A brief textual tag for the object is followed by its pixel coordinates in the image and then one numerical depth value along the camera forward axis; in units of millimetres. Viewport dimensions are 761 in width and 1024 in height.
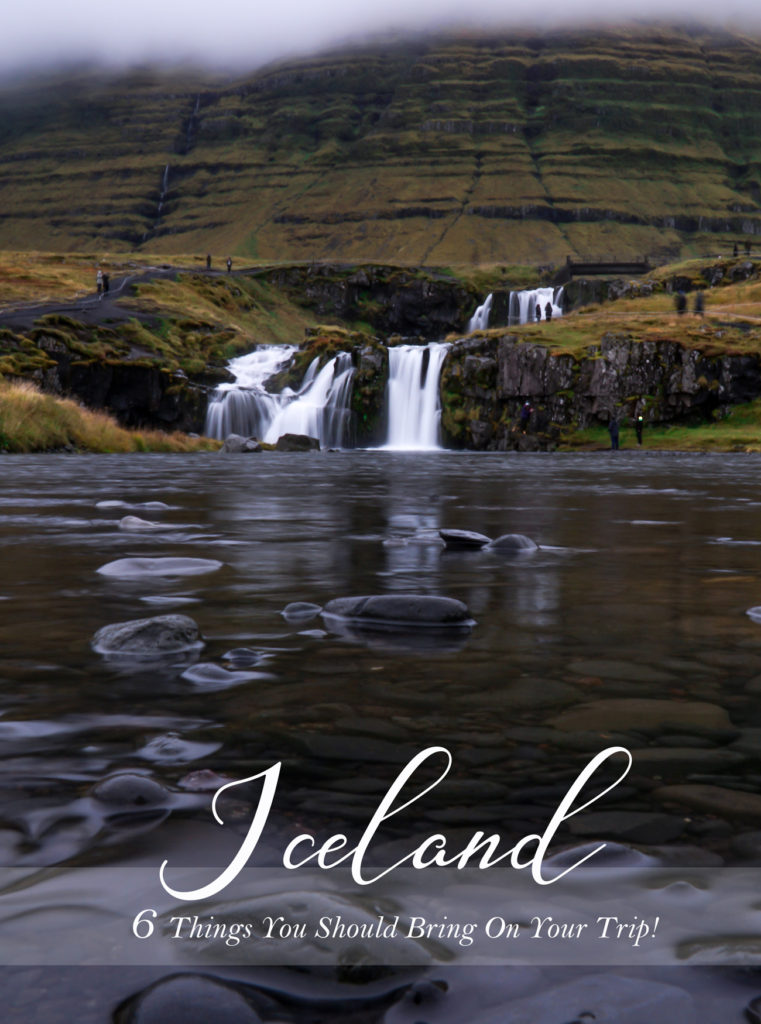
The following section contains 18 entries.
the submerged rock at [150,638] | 3842
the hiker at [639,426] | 53359
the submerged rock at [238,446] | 45344
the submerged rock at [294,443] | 49375
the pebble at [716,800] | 2168
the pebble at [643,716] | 2896
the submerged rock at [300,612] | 4727
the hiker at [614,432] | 53156
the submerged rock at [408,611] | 4457
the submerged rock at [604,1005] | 1390
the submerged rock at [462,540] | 7996
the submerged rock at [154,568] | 6316
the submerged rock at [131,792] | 2227
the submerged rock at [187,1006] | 1353
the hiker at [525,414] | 58312
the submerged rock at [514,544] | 7816
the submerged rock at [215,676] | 3396
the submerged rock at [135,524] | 9625
